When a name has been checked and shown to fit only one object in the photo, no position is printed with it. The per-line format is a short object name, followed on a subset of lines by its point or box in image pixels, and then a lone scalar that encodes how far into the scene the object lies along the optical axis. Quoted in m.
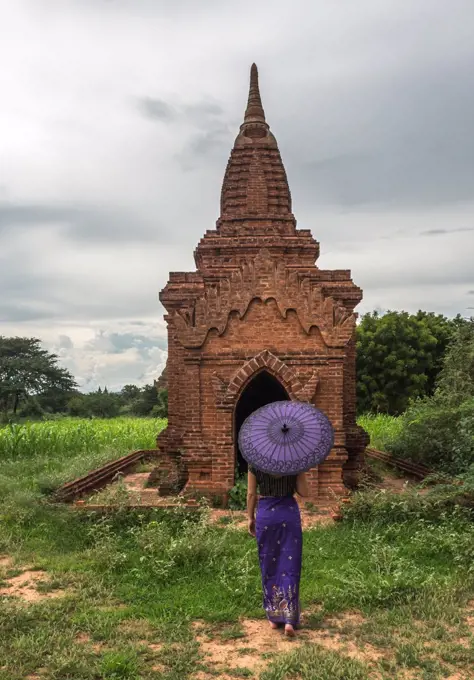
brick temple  9.84
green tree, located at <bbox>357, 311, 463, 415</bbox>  28.30
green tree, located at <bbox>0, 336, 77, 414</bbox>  44.00
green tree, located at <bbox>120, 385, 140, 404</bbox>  56.73
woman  5.12
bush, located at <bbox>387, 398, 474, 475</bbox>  10.92
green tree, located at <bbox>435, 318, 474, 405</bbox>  18.15
